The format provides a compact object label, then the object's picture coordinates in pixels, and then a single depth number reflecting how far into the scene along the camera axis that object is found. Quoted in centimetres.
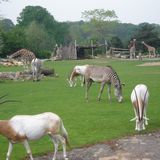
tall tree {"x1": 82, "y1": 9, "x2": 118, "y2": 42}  10888
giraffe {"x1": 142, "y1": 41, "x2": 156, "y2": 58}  5760
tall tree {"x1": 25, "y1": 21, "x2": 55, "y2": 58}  7900
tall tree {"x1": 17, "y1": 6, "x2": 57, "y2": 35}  10862
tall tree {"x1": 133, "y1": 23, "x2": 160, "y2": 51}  6769
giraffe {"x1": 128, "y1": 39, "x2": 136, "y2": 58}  5766
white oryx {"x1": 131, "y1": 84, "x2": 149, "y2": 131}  1247
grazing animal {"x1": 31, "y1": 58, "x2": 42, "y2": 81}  2864
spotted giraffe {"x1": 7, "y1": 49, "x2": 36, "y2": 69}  3500
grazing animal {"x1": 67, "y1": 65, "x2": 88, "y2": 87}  1970
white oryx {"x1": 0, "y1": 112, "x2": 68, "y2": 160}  924
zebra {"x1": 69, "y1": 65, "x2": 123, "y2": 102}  1806
